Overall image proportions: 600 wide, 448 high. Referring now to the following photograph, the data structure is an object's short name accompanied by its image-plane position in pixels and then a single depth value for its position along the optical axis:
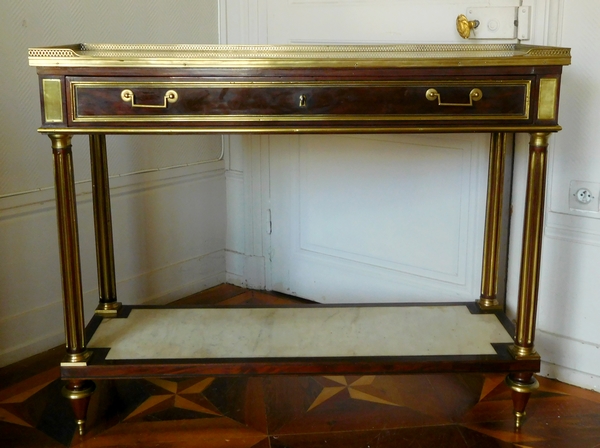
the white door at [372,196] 2.10
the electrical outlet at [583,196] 1.85
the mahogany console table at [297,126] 1.49
